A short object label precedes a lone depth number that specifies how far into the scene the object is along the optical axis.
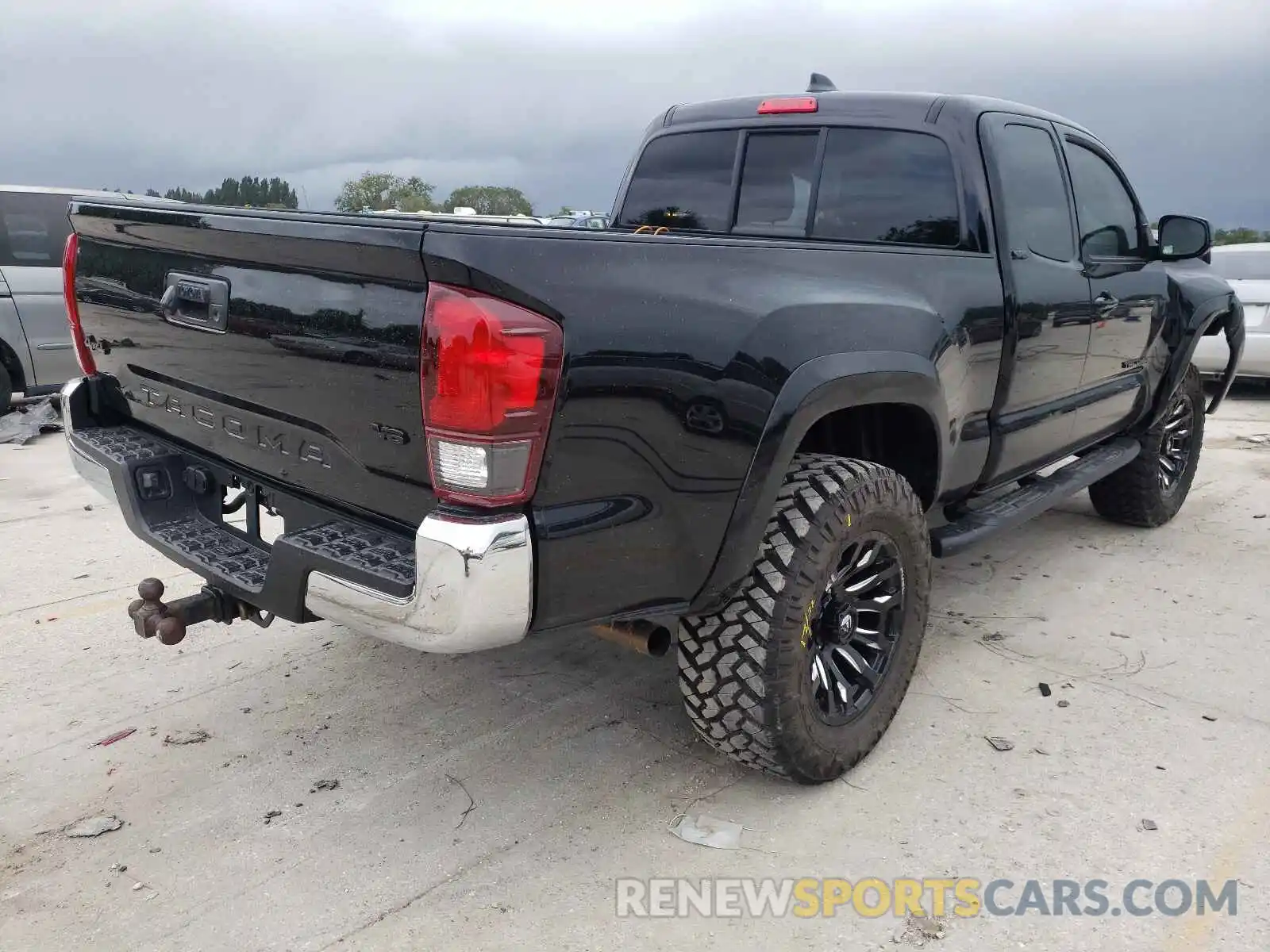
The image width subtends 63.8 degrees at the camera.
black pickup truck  2.09
